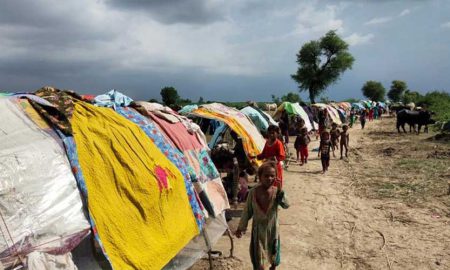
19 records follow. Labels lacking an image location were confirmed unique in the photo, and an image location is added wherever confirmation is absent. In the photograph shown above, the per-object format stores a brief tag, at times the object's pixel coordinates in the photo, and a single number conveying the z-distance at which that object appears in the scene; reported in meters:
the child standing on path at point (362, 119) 28.01
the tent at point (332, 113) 27.38
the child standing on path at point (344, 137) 14.40
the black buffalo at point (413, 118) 23.95
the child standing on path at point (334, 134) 14.84
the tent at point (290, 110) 20.04
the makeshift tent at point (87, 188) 2.80
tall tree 56.22
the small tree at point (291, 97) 57.00
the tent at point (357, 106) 42.54
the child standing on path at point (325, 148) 11.90
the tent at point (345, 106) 36.97
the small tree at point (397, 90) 89.19
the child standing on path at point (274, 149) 7.07
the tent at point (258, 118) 12.47
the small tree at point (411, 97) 60.71
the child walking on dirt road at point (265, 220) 4.22
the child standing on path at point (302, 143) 13.08
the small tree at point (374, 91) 87.96
